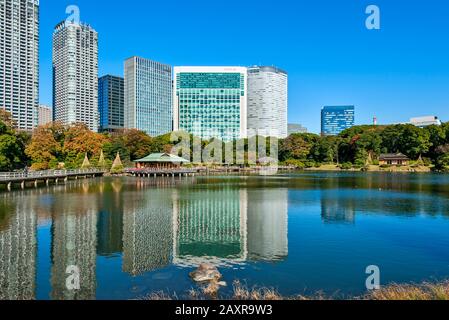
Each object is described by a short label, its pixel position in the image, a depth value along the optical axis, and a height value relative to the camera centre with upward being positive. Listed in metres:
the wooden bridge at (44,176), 38.49 -2.42
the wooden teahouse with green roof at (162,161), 65.69 -0.58
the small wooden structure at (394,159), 82.94 -0.30
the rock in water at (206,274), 11.70 -4.18
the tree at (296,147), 98.38 +3.28
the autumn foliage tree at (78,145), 66.19 +2.79
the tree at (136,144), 77.88 +3.33
